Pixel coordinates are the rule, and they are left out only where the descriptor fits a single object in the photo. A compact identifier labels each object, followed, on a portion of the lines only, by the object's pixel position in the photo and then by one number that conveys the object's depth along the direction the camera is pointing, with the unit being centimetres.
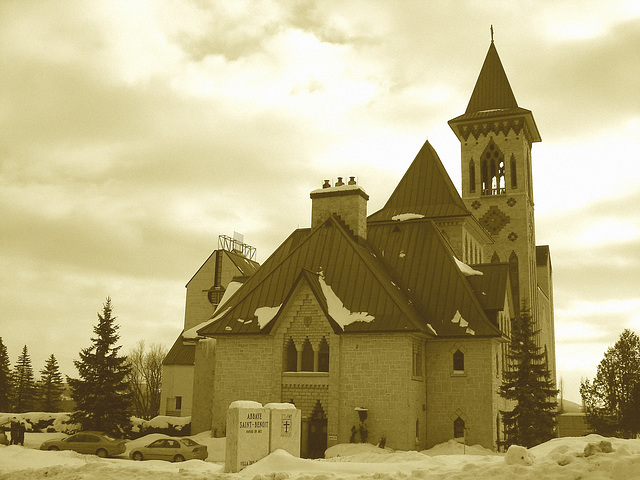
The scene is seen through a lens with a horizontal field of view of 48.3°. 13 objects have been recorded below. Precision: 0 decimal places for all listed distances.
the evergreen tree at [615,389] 4984
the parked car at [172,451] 2841
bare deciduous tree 7738
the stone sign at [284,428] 2200
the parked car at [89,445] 3023
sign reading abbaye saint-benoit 2022
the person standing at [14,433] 3422
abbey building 3177
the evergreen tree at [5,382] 5812
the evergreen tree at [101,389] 3766
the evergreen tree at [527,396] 3152
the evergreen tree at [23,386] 6375
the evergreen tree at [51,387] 6538
